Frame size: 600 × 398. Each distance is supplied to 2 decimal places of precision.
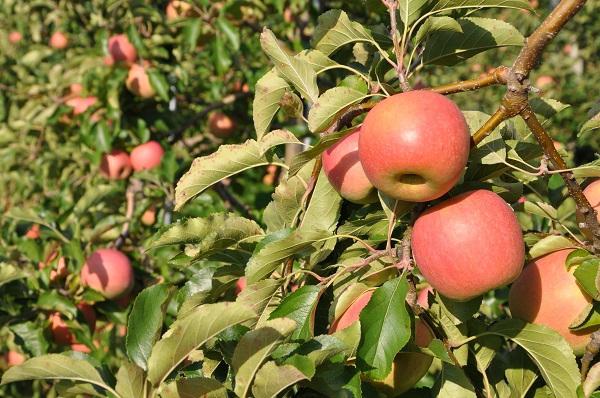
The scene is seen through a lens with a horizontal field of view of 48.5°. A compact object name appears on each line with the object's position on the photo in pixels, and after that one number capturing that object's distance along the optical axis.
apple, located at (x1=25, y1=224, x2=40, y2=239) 2.54
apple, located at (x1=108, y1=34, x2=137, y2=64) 2.77
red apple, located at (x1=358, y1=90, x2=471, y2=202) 0.84
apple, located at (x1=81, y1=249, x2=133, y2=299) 2.03
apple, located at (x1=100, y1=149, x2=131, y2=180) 2.72
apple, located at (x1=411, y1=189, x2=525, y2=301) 0.87
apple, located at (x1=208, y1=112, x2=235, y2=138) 3.19
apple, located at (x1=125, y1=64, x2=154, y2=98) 2.67
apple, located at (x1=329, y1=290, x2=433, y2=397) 0.97
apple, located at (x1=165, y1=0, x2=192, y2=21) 2.82
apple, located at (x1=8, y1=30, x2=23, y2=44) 4.76
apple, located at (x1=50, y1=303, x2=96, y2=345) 1.94
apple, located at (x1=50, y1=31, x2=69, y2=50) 3.70
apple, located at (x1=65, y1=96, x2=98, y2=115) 2.72
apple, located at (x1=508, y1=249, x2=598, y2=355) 1.02
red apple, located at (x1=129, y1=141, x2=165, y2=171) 2.66
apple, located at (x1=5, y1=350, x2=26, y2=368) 2.57
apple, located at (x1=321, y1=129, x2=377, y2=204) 1.01
